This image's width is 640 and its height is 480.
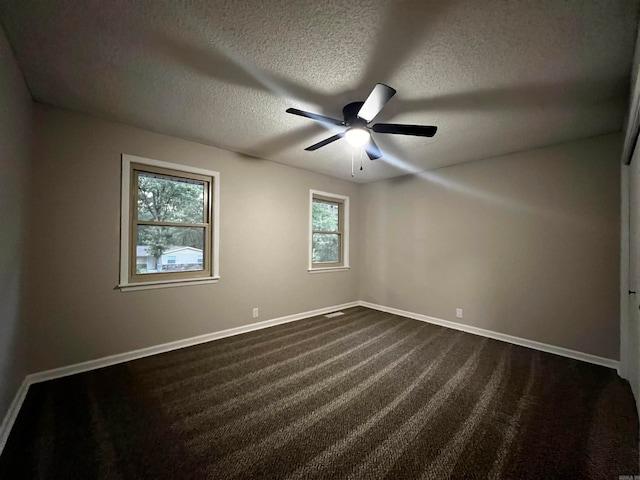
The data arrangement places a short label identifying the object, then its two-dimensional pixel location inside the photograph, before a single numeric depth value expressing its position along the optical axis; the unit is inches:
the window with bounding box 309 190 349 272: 179.0
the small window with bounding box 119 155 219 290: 107.8
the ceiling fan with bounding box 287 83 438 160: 67.6
